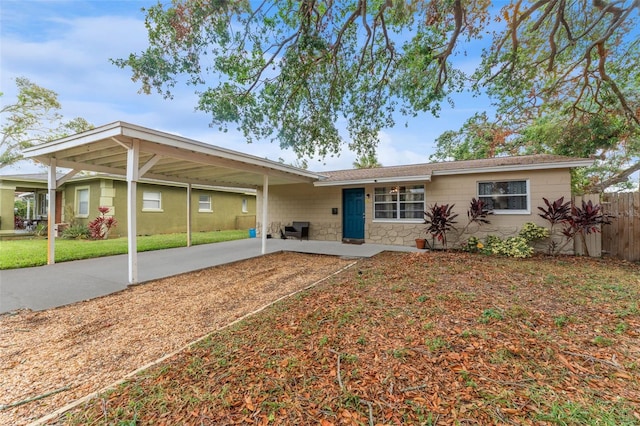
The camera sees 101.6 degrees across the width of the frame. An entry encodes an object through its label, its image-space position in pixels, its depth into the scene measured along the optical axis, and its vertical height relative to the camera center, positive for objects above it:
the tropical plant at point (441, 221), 8.34 -0.23
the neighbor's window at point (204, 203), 15.09 +0.62
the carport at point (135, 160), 4.77 +1.36
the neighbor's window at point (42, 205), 14.80 +0.47
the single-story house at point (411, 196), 7.81 +0.66
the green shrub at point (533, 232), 7.50 -0.51
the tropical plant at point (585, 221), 6.72 -0.17
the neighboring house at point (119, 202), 11.89 +0.59
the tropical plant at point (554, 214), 7.15 +0.01
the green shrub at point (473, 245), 8.14 -0.98
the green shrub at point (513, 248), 7.29 -0.96
